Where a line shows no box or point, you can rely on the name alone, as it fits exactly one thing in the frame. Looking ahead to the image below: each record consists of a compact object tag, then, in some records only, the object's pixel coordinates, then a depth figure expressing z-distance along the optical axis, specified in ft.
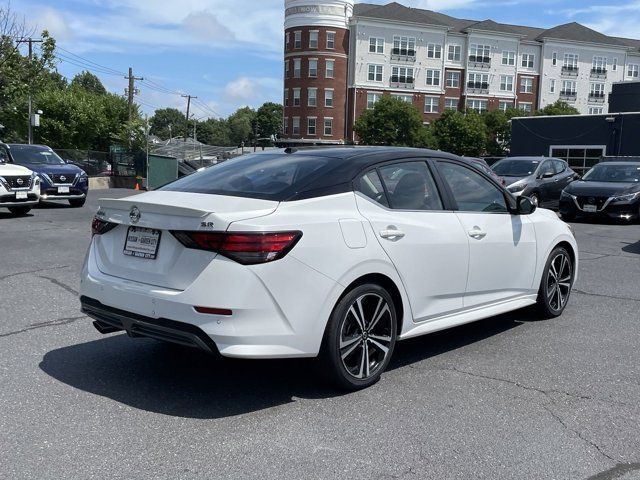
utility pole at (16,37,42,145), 87.35
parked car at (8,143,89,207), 58.49
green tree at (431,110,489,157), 212.02
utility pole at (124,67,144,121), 164.88
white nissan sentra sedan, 12.23
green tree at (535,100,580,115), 234.17
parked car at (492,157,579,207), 58.80
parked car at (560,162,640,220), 51.49
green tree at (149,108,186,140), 533.96
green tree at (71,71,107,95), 462.60
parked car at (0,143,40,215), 47.19
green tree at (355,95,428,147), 217.15
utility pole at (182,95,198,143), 319.98
